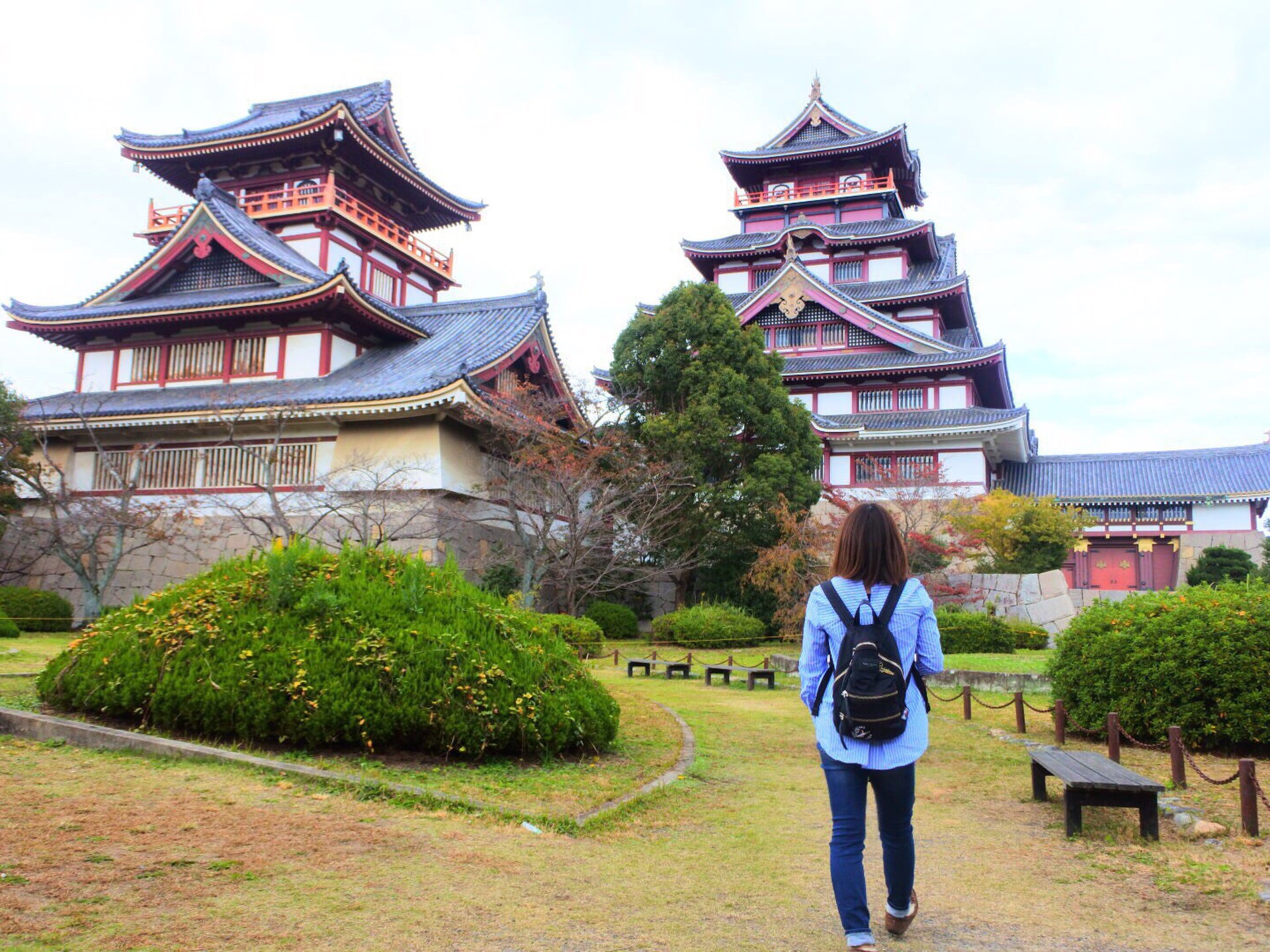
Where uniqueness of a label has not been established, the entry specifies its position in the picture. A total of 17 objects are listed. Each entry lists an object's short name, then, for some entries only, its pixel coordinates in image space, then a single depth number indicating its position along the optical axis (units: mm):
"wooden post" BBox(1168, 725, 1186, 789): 6750
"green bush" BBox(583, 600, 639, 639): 22641
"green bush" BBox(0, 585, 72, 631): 18594
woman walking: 3840
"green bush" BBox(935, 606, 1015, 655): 19188
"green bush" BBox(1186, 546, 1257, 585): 28031
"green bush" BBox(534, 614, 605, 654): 17203
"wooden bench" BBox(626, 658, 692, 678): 15734
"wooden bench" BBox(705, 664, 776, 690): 14547
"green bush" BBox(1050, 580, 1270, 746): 7887
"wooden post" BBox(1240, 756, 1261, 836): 5602
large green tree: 22094
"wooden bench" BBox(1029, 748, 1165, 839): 5551
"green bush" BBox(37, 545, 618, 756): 6715
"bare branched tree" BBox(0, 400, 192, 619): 19125
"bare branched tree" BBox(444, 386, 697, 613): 19531
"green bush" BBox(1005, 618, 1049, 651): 20359
